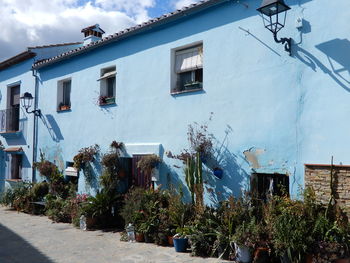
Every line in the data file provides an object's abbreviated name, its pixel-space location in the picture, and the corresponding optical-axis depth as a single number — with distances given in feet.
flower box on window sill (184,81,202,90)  30.35
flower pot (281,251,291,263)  20.55
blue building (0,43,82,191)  50.71
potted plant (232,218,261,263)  21.98
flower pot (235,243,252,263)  22.09
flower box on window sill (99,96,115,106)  38.79
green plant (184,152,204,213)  27.50
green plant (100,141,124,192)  35.76
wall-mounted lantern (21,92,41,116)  48.80
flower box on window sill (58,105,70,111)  44.65
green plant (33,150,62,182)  44.25
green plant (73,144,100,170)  39.09
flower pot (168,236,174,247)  27.52
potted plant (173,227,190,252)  25.68
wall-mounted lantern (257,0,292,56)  22.78
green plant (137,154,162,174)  31.63
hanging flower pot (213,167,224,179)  27.48
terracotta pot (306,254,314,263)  20.07
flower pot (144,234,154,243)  28.58
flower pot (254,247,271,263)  21.61
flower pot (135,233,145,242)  29.07
